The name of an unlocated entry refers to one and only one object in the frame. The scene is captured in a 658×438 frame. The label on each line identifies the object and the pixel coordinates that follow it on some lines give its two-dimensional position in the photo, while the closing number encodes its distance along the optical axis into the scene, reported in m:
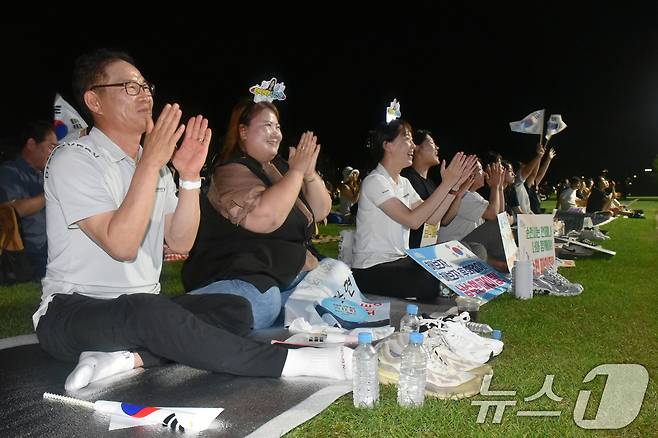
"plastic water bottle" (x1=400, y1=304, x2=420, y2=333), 3.52
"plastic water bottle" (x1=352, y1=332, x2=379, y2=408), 2.68
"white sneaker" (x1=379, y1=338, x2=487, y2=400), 2.88
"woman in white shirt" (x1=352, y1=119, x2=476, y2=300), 5.20
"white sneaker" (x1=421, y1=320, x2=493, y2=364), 3.36
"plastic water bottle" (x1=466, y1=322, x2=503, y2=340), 4.02
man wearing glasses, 2.86
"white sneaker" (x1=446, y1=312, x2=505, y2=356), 3.52
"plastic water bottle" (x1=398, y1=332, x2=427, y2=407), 2.70
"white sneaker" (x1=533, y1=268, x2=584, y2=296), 5.76
